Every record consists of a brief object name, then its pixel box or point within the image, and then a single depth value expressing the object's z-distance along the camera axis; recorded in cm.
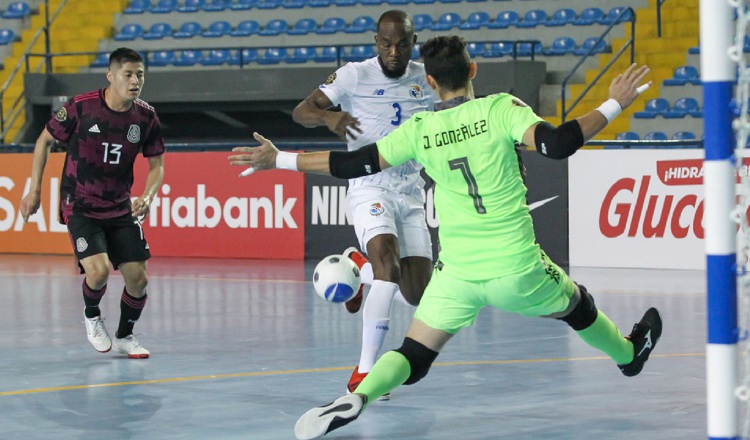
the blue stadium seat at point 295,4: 2502
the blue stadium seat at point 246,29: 2491
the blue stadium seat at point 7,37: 2670
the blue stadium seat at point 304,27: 2445
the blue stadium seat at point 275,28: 2466
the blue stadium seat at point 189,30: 2534
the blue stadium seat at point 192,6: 2617
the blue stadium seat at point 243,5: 2555
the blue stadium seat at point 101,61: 2495
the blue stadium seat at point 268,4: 2523
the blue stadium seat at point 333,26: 2423
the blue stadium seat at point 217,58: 2422
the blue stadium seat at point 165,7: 2633
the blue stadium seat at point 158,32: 2547
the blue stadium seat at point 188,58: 2453
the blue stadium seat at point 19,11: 2719
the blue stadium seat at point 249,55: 2434
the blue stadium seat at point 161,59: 2480
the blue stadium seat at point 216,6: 2581
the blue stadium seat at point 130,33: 2580
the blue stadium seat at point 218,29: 2516
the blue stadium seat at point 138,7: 2652
